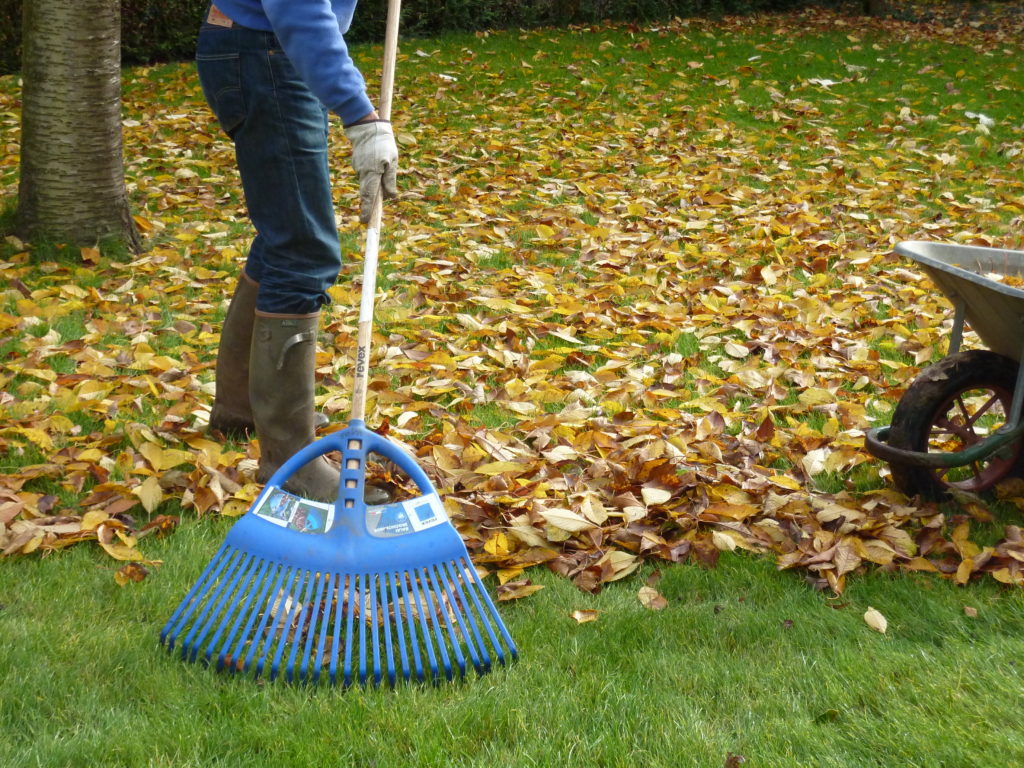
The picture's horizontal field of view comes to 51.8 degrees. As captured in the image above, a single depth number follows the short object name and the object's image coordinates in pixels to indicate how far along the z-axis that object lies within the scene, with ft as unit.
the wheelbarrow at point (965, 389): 8.84
